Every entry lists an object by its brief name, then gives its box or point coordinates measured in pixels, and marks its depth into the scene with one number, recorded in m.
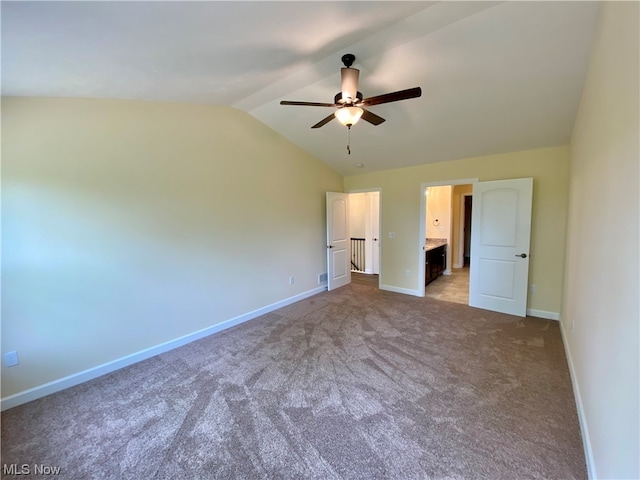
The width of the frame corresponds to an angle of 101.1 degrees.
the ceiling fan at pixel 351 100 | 2.10
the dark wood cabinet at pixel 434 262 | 5.55
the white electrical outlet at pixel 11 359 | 2.23
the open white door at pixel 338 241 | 5.36
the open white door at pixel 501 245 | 3.84
